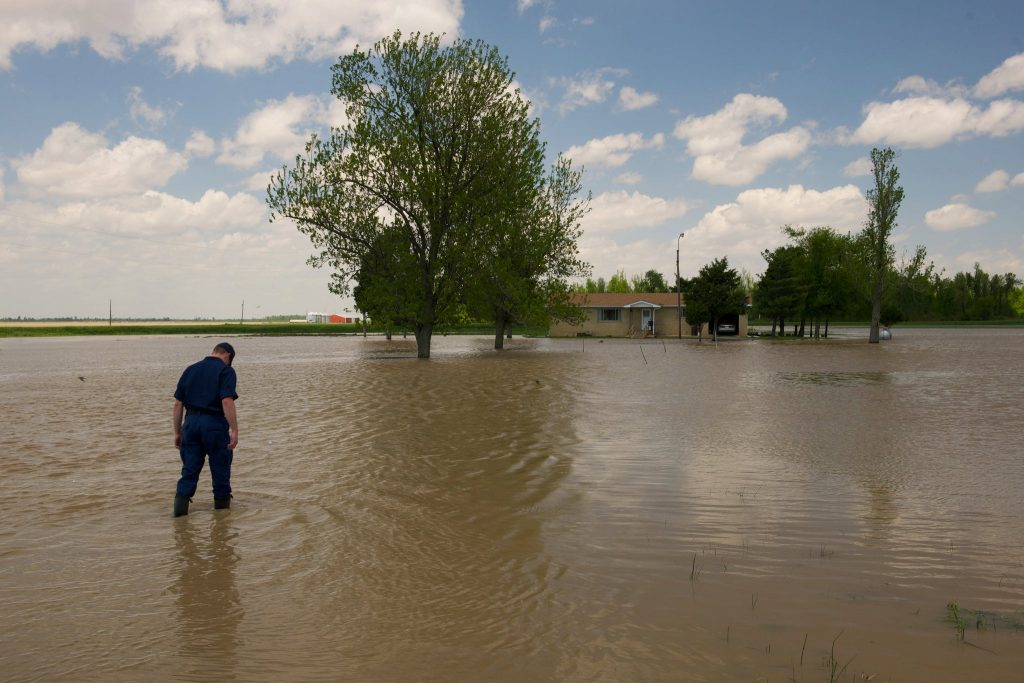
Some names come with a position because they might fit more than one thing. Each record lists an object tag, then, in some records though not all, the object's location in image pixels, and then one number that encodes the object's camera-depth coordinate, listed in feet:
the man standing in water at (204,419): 25.21
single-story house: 265.75
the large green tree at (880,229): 188.03
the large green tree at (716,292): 231.09
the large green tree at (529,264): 126.41
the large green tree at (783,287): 236.22
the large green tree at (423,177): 115.75
